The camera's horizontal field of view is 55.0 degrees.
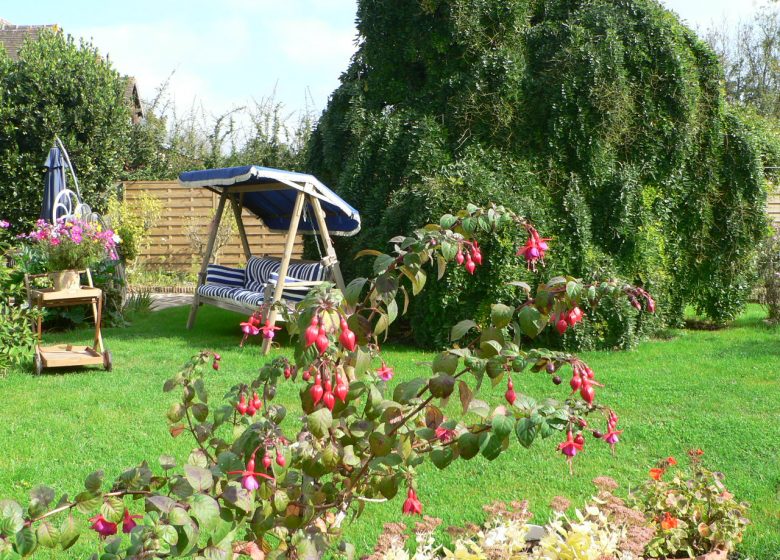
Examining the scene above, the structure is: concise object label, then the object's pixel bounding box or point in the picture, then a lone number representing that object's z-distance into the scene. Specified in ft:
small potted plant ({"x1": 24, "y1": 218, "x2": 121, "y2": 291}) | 23.32
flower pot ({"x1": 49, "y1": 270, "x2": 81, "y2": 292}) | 23.34
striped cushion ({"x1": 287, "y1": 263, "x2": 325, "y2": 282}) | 29.55
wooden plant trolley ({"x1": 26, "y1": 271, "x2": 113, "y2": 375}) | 22.51
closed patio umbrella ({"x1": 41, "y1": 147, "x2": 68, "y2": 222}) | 31.12
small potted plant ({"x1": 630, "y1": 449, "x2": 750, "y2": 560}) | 9.75
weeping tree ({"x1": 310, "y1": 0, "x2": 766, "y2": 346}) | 26.30
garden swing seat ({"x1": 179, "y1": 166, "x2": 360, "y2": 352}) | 26.66
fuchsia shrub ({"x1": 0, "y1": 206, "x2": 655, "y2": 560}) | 5.39
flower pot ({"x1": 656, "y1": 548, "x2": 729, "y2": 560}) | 9.04
